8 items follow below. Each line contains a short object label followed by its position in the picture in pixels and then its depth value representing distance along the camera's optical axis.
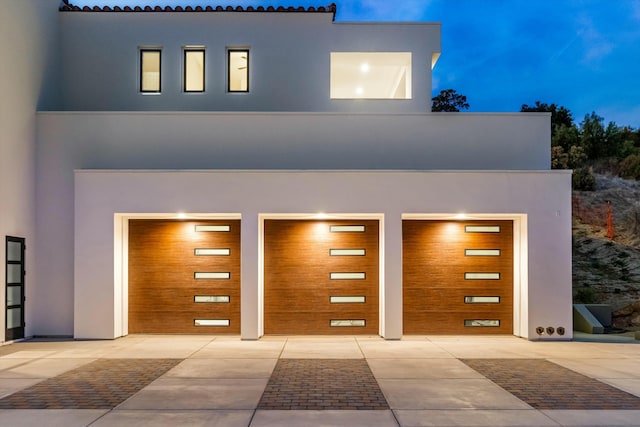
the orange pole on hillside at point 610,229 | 22.42
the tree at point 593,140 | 35.66
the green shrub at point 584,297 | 15.27
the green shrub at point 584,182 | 28.56
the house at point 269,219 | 11.33
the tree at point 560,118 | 37.78
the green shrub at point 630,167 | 33.15
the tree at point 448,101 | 43.25
